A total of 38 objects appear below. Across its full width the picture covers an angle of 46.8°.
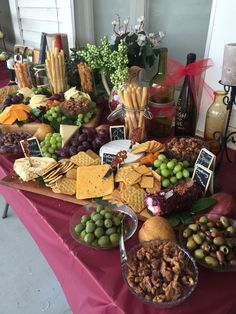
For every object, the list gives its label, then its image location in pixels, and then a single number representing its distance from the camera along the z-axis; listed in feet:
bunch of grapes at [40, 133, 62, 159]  3.19
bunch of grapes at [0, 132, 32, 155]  3.24
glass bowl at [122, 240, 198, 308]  1.61
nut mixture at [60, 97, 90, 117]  3.71
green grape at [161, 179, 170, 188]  2.56
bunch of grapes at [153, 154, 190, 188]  2.58
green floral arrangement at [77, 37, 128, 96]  3.49
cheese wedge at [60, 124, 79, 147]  3.31
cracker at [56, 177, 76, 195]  2.62
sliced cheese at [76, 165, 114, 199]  2.58
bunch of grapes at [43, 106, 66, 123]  3.74
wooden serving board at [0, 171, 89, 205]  2.59
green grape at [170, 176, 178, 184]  2.58
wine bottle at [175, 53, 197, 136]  3.30
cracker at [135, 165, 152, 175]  2.66
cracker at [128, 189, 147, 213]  2.37
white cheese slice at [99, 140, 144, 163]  2.92
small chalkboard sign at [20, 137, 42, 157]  3.10
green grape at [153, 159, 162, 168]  2.73
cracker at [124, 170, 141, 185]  2.56
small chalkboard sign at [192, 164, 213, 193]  2.40
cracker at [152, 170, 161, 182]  2.61
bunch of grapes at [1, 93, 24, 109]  4.23
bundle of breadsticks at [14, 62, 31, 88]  4.83
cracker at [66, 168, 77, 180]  2.75
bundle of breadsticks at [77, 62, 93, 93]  4.26
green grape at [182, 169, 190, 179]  2.56
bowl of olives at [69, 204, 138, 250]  2.07
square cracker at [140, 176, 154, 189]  2.56
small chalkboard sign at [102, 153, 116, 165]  2.87
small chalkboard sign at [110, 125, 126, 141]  3.34
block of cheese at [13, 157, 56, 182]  2.80
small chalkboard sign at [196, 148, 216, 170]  2.49
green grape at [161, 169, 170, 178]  2.62
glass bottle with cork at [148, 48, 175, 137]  3.58
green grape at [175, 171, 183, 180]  2.58
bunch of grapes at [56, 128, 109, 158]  3.09
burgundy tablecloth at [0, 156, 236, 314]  1.72
